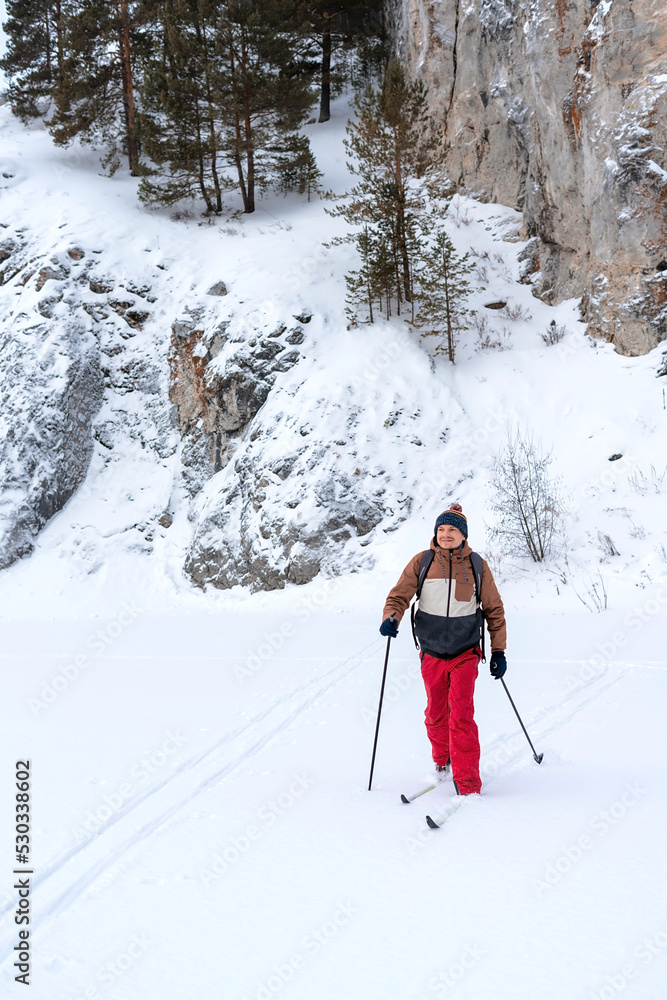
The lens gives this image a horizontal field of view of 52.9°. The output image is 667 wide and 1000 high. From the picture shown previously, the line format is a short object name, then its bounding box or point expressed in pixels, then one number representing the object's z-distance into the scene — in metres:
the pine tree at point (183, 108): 20.89
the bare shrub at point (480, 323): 17.11
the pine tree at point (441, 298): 16.20
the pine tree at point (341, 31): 28.50
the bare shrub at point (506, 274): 18.50
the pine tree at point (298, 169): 21.98
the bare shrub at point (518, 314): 17.31
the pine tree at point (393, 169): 16.38
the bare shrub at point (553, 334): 16.25
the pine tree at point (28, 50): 28.09
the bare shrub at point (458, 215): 20.89
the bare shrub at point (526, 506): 11.55
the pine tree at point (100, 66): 23.44
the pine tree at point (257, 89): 20.66
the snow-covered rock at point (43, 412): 16.89
